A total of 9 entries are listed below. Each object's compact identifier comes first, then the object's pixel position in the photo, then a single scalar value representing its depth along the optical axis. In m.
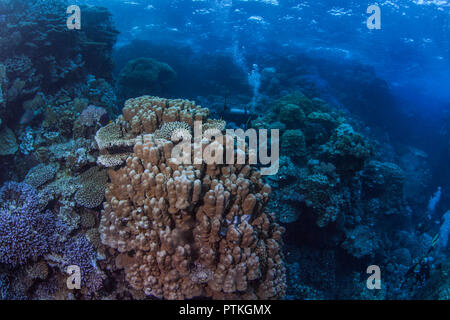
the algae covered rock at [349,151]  6.95
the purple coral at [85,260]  3.07
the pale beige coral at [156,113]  3.72
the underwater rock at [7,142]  5.42
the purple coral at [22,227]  3.05
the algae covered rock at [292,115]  9.32
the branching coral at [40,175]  4.04
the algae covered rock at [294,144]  8.05
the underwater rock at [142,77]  13.71
